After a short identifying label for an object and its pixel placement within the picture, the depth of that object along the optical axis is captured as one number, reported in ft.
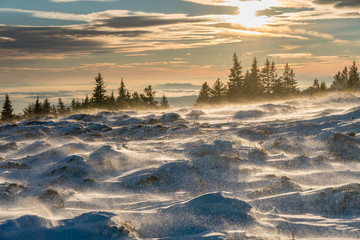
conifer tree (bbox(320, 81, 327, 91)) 240.53
